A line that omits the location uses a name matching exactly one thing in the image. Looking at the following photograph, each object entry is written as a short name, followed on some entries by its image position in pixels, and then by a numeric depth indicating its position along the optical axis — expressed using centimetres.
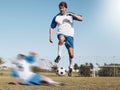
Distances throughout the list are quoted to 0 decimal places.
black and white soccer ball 684
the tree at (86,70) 1169
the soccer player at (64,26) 460
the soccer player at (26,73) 421
